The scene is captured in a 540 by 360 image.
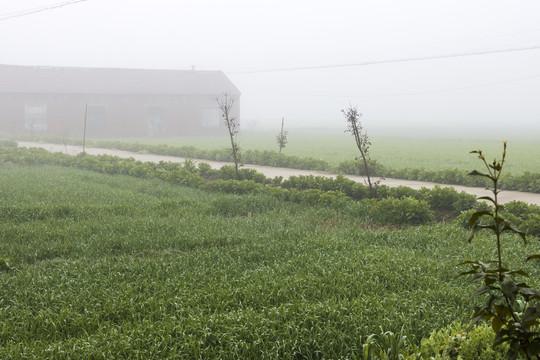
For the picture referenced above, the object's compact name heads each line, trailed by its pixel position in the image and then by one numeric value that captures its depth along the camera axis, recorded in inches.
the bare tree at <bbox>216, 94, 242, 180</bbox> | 561.9
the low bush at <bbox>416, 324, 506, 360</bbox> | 139.4
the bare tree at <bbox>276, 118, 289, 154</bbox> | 842.9
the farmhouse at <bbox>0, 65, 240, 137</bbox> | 1777.8
